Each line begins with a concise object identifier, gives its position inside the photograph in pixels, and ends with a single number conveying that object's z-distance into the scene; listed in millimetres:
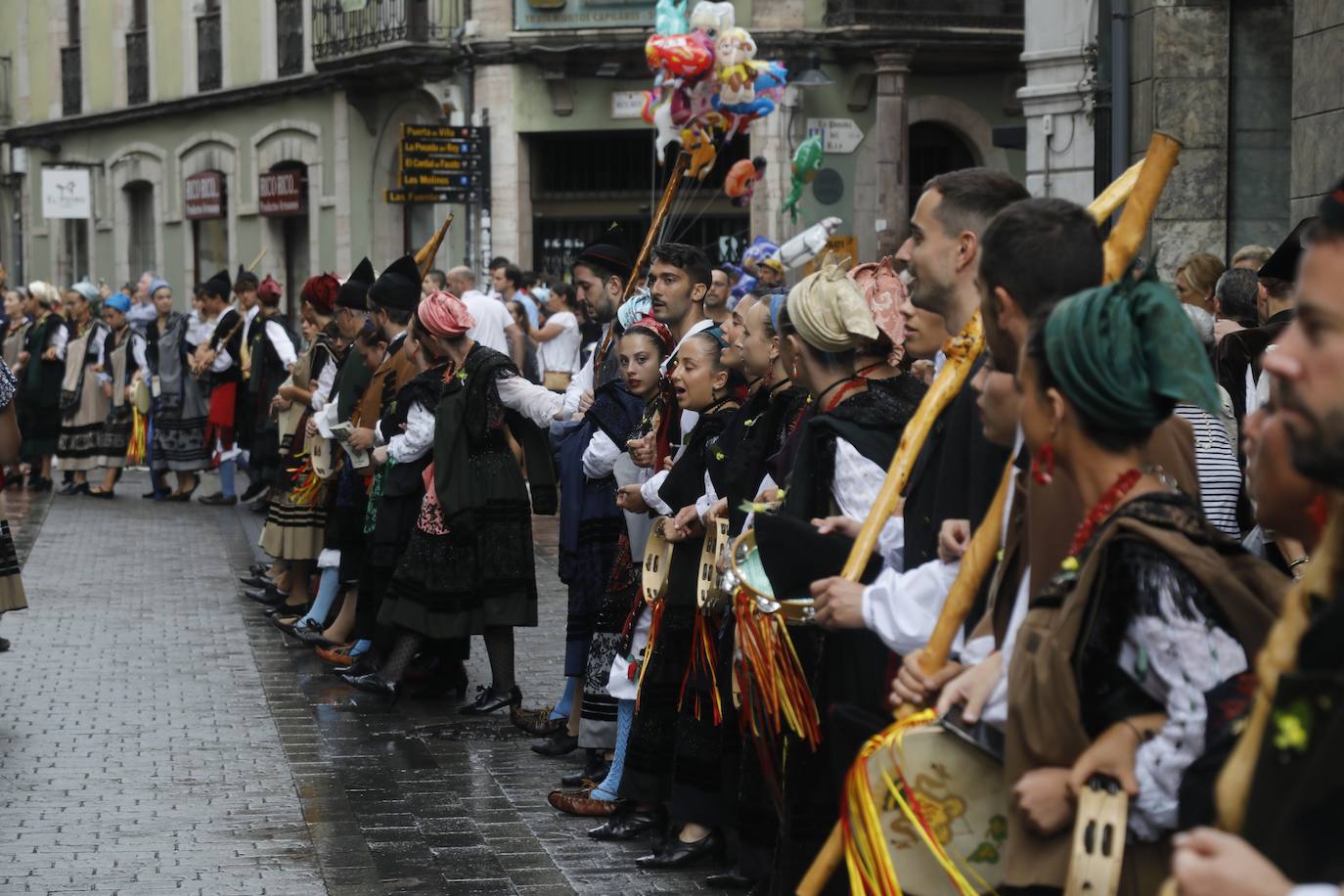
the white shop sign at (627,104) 28625
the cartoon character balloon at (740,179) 18469
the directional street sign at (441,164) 25250
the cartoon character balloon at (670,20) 15414
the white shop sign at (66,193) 33500
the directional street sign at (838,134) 27672
